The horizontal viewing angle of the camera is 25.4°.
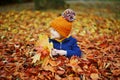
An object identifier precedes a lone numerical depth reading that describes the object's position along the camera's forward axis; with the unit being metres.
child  3.76
